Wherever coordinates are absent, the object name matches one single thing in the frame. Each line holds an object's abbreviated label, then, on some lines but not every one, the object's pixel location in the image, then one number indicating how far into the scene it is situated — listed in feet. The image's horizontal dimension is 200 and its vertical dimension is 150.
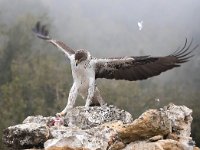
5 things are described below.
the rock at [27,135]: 60.90
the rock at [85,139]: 58.59
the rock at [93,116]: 68.18
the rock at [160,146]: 57.93
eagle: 72.23
